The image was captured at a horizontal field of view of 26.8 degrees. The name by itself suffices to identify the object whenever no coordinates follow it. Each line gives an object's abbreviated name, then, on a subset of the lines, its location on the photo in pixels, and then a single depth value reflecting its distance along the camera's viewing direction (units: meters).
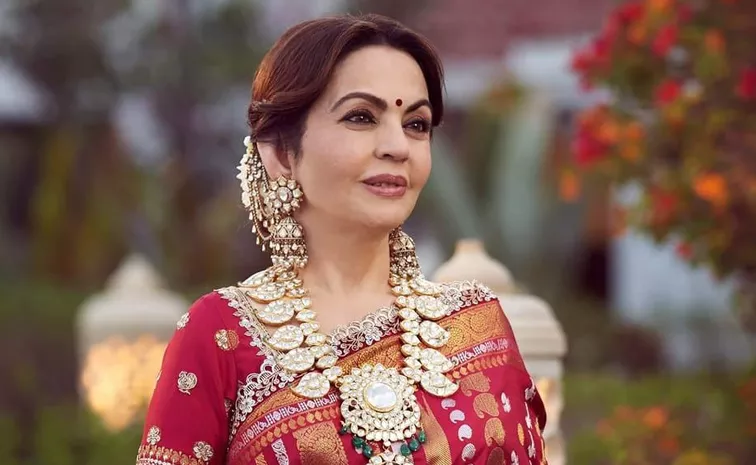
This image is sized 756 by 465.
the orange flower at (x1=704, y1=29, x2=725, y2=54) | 8.02
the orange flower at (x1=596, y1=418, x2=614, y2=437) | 9.06
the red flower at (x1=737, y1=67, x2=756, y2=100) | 7.87
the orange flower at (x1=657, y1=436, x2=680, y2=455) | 9.12
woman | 3.40
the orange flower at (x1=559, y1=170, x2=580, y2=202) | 8.63
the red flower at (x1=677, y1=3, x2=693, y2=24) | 8.22
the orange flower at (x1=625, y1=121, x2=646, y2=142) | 8.36
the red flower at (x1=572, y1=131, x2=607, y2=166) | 8.49
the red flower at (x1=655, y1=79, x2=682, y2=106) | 8.16
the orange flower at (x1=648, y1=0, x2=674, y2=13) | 8.16
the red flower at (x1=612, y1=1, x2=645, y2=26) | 8.36
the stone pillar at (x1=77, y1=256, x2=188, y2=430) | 9.55
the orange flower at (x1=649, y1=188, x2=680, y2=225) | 8.25
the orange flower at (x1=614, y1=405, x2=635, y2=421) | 9.13
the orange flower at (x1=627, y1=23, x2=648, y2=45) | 8.22
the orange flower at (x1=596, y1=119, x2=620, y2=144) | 8.41
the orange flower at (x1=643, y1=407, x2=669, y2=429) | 9.07
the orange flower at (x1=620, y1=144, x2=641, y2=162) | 8.39
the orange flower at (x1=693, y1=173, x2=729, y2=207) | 7.92
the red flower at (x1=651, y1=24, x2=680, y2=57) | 8.14
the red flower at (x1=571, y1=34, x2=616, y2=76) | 8.43
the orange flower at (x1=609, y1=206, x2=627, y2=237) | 8.63
